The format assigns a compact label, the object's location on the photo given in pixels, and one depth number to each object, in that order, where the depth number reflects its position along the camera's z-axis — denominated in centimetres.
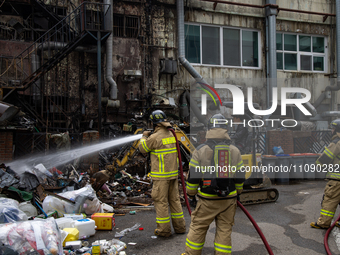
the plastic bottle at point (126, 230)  513
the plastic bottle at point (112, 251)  427
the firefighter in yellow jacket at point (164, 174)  499
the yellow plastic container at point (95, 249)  420
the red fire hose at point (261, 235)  372
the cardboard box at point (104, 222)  536
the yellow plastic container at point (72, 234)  447
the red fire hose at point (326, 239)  438
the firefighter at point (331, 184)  536
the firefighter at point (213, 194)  349
